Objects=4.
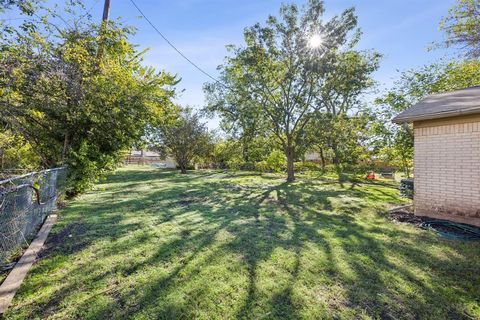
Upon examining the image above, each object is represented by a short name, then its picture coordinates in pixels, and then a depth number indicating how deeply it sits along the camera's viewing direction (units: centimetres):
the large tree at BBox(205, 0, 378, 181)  1230
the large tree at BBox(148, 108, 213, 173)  1911
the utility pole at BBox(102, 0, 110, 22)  796
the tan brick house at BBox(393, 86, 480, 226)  505
